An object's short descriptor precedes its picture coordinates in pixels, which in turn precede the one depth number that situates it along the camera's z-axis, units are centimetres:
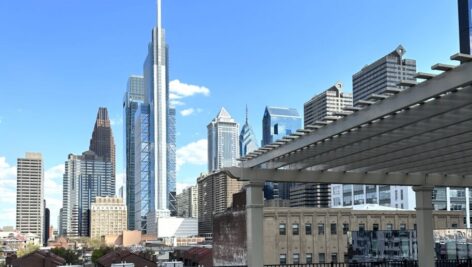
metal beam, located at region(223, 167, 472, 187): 1459
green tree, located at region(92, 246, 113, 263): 8312
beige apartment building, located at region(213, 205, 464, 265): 4297
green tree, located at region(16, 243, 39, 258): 10102
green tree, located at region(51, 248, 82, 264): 8181
